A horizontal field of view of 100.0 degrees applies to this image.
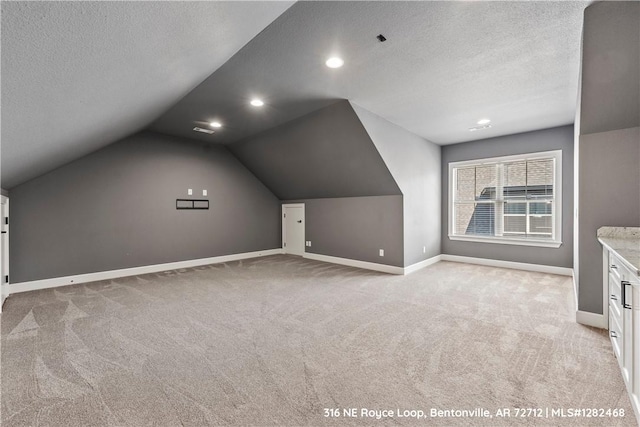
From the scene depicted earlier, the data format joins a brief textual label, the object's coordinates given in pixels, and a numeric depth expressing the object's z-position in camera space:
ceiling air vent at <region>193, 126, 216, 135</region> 4.79
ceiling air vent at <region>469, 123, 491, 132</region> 4.66
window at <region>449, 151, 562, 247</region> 4.90
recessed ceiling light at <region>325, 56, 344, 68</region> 2.56
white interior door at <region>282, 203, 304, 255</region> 6.74
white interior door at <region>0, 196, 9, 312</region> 3.52
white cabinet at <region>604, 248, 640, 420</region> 1.47
